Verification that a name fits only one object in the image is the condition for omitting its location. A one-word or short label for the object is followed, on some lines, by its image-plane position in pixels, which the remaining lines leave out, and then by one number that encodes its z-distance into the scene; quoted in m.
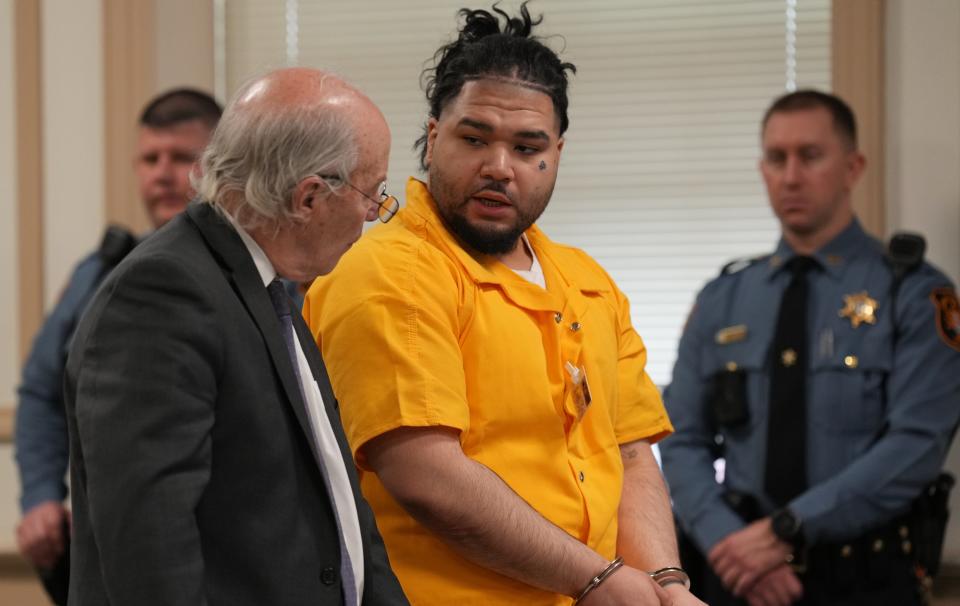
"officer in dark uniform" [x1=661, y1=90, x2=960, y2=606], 5.78
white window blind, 7.23
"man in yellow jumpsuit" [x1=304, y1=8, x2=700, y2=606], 3.40
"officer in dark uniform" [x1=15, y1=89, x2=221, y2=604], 6.22
